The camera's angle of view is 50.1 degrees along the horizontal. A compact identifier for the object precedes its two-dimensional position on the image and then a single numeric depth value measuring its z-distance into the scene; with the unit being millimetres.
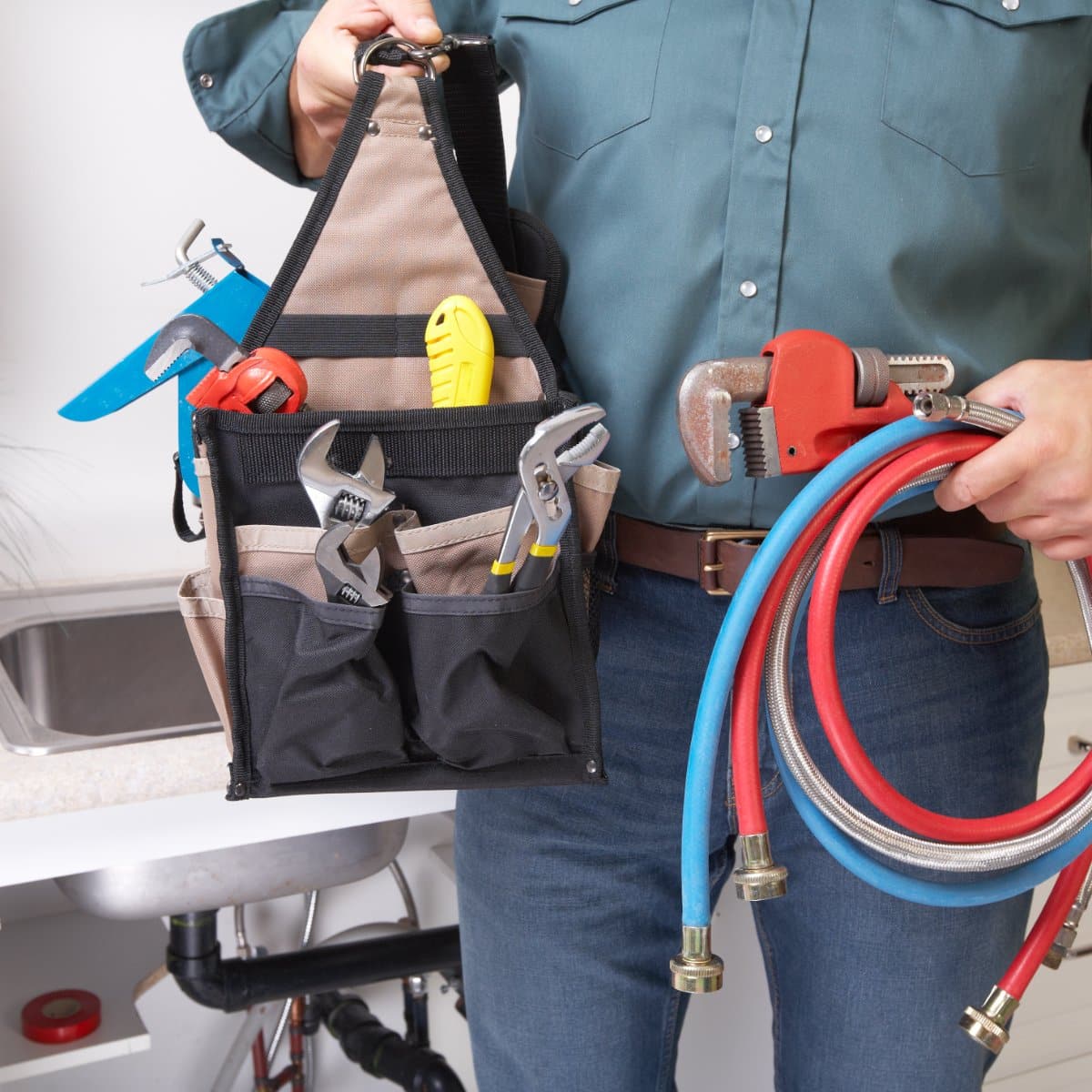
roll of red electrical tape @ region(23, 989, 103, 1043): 1316
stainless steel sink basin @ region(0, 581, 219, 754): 1473
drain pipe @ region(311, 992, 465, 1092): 1429
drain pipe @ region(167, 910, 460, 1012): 1350
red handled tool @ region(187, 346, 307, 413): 700
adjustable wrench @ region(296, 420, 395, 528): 652
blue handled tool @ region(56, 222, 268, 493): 779
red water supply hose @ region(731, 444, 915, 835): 694
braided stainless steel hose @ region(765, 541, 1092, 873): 707
